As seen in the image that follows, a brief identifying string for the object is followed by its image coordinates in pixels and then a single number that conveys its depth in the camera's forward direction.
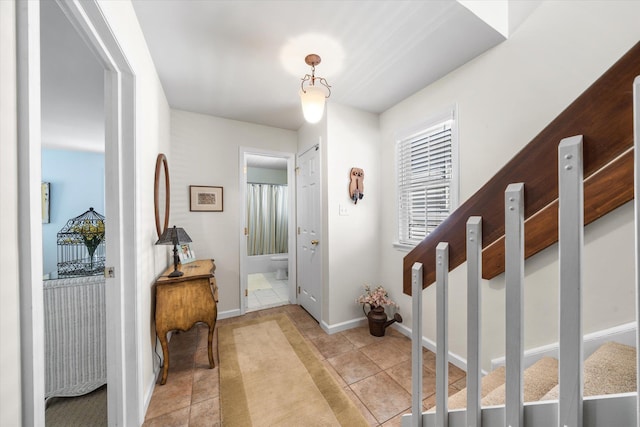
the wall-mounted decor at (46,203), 3.91
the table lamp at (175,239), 1.85
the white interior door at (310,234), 2.78
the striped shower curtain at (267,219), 5.32
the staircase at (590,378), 0.93
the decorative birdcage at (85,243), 1.81
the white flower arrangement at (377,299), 2.53
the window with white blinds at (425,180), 2.11
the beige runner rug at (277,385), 1.49
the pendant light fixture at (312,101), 1.71
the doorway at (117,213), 0.68
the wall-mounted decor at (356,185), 2.62
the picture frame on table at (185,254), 2.40
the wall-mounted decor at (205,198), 2.80
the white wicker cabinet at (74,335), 1.53
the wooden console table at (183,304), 1.77
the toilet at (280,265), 4.74
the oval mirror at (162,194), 1.94
